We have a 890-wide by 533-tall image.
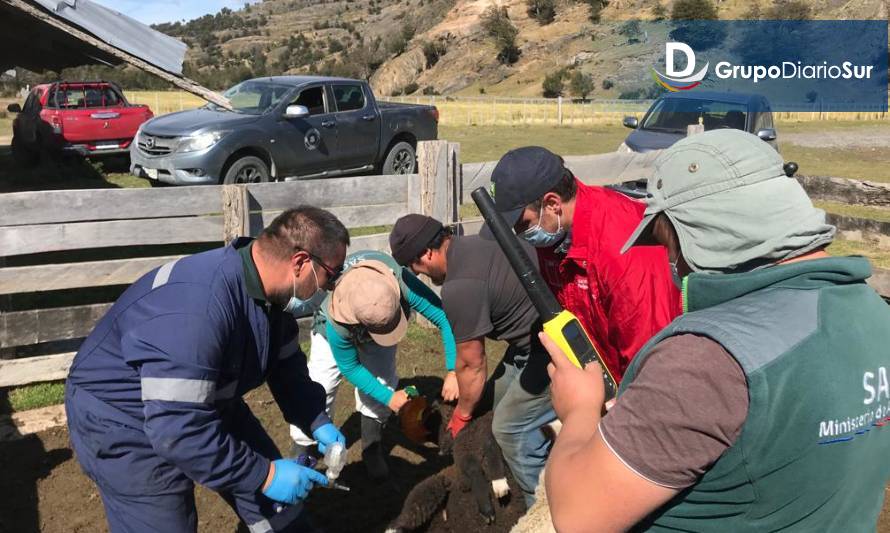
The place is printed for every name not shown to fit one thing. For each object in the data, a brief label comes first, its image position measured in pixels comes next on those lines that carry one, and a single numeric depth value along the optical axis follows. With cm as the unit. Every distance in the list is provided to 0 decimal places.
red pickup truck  1534
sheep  384
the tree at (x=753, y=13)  6306
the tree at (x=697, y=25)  5841
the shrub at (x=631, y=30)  6322
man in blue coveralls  238
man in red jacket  287
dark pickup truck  1033
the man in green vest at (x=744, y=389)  130
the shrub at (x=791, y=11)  5953
